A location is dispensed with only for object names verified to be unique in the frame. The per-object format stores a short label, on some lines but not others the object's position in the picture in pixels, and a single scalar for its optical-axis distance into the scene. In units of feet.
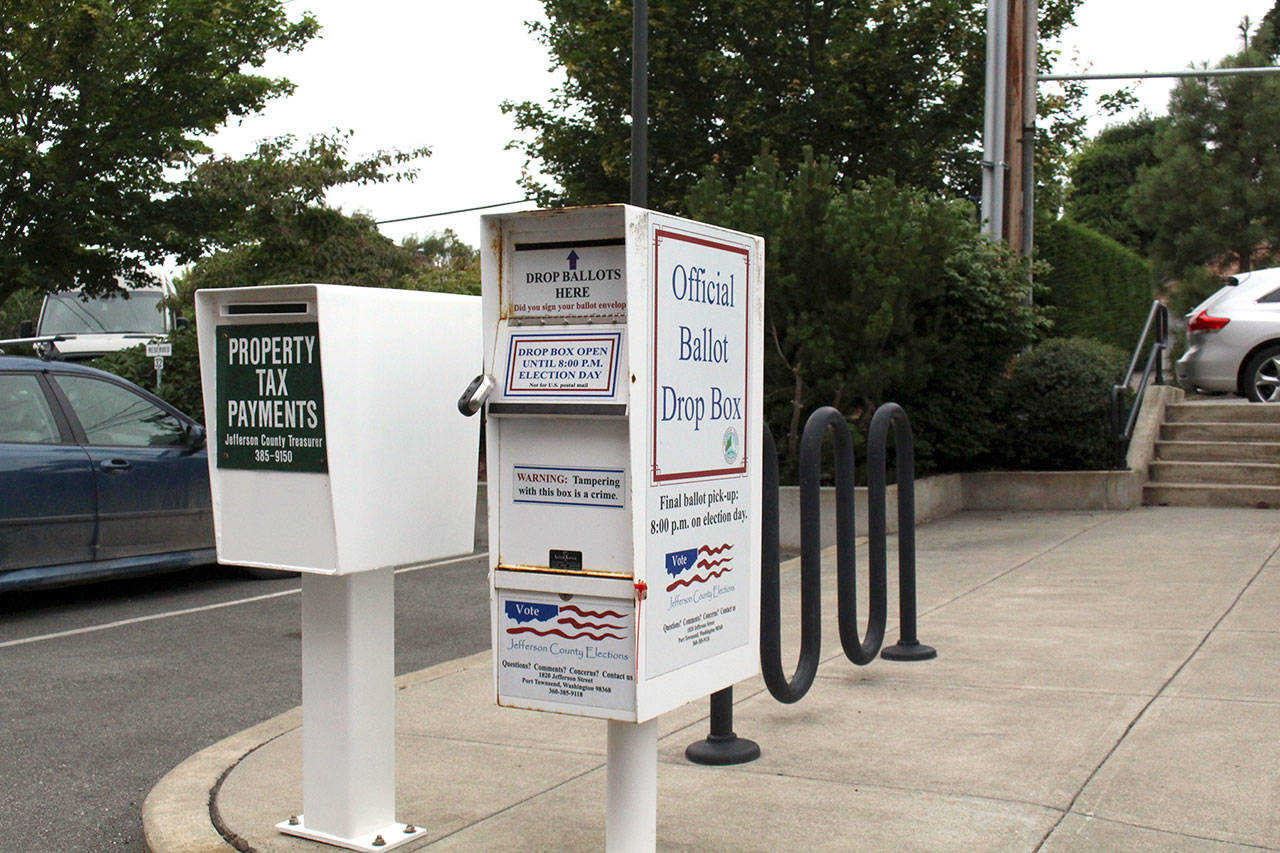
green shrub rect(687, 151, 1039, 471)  38.47
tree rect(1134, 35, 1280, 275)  104.47
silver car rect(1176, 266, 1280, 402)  49.11
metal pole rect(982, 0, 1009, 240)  47.83
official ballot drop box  11.58
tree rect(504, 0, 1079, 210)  81.97
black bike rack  16.24
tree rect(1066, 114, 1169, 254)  144.77
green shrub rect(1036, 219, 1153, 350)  86.28
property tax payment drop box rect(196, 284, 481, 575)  13.08
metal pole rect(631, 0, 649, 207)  47.80
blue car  28.22
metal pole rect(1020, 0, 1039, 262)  49.11
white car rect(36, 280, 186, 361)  72.95
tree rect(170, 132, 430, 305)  60.70
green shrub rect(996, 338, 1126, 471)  43.29
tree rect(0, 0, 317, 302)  58.49
